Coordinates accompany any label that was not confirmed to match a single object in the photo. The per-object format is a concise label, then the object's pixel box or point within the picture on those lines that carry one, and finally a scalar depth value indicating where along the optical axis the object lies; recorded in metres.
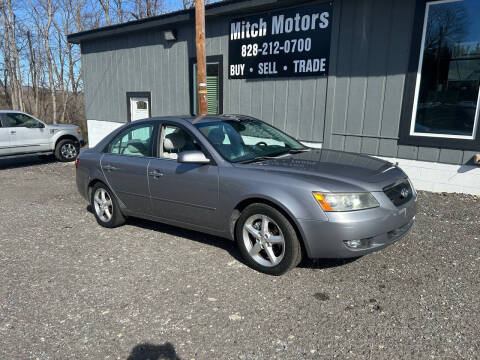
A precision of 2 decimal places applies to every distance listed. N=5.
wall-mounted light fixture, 10.12
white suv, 10.04
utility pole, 7.86
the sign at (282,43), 7.51
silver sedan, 3.24
